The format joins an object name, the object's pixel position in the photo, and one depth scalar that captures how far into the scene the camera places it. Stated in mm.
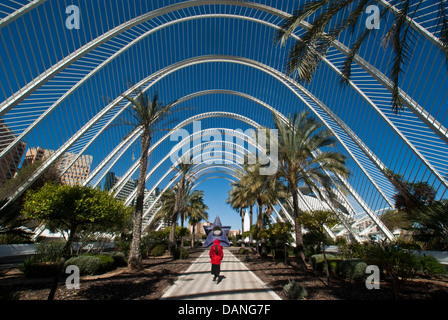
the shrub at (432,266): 8827
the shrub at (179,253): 17161
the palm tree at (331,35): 6420
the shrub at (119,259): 12359
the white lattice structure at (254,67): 10711
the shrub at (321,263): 10952
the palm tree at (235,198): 31628
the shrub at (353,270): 9125
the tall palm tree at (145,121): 12366
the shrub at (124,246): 16455
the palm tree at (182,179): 21094
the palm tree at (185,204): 29645
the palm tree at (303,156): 13398
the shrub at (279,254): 18266
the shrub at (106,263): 10087
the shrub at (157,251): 19250
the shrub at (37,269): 8883
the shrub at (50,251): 10656
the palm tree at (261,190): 14825
